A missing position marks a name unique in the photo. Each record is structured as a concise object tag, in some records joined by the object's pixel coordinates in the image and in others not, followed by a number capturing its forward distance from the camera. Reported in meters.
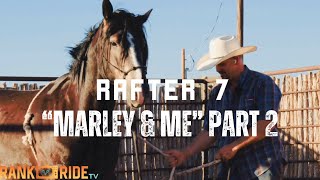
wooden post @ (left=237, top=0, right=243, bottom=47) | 13.56
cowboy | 4.86
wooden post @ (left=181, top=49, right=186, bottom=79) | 23.15
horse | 5.73
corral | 10.19
